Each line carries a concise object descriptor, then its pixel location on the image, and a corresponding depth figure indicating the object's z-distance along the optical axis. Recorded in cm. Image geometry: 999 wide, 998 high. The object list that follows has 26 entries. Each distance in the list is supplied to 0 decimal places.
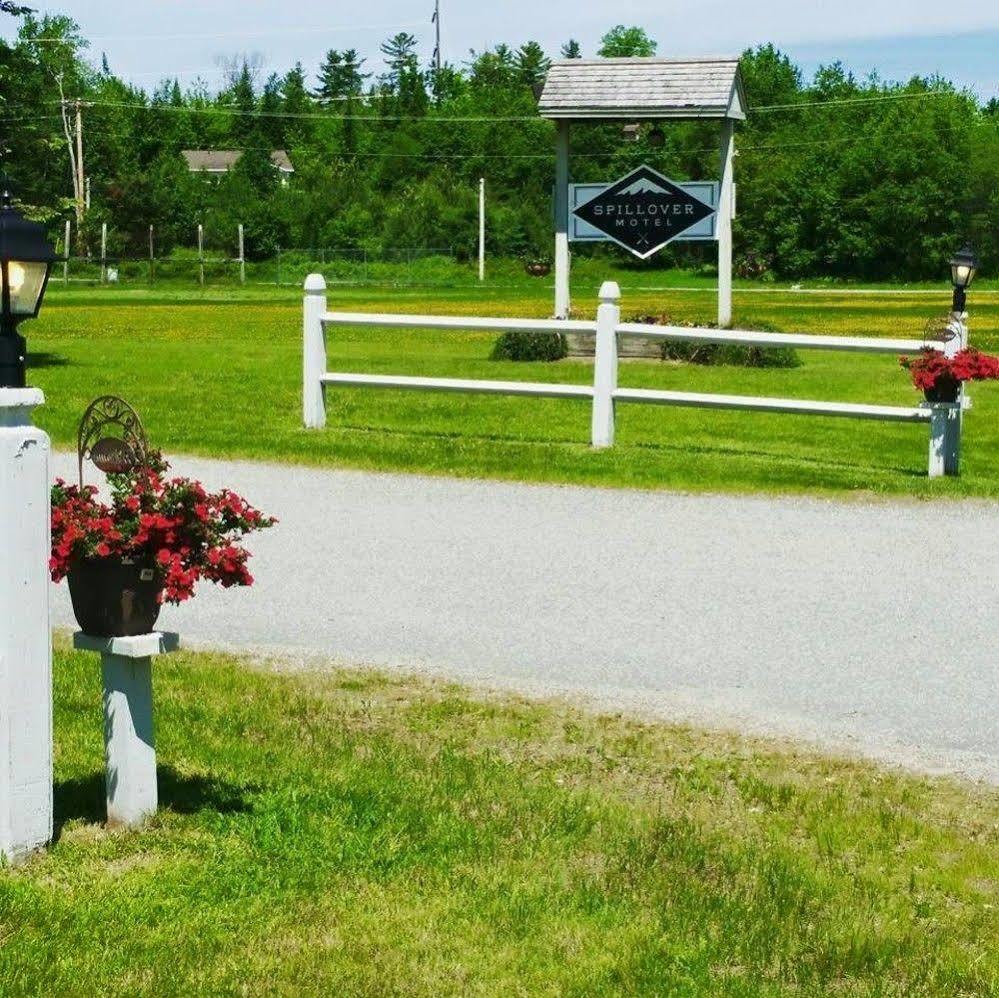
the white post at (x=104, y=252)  6541
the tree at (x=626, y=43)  10506
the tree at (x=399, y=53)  15150
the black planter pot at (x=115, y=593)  512
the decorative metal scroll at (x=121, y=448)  535
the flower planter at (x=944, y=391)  1330
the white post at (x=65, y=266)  6612
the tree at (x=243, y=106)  11519
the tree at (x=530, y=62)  12484
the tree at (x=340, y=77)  14262
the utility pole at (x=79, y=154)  7206
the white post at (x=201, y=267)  6412
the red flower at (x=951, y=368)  1309
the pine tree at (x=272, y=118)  11606
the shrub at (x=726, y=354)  2394
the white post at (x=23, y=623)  485
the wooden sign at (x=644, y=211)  2250
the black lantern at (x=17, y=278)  488
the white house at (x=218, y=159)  11282
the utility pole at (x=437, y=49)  13088
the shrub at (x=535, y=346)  2377
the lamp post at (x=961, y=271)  1474
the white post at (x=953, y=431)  1337
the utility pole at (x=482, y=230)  7344
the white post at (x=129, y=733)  518
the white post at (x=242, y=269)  6859
